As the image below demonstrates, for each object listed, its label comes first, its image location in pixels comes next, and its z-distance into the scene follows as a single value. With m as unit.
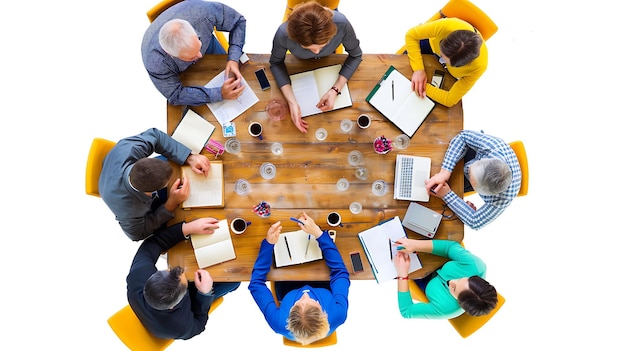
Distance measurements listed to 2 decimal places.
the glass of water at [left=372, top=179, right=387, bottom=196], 2.52
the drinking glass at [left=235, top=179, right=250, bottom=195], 2.49
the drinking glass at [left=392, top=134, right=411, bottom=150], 2.54
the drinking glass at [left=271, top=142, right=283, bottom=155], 2.52
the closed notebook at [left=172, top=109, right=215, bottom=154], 2.50
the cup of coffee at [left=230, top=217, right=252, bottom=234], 2.47
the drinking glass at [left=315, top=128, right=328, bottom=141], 2.53
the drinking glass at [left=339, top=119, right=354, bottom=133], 2.53
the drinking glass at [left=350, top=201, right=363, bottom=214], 2.51
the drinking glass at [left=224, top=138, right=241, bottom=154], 2.51
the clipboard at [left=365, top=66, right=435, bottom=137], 2.53
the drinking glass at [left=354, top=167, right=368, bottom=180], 2.52
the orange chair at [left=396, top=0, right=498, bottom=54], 2.53
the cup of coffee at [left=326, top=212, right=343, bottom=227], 2.50
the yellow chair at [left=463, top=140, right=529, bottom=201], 2.45
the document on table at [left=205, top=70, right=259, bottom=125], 2.51
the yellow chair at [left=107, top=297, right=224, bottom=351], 2.34
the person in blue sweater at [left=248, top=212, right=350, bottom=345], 2.33
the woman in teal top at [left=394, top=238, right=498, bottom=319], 2.22
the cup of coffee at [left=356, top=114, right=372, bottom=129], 2.52
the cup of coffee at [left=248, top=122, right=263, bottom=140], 2.50
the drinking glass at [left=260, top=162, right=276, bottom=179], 2.50
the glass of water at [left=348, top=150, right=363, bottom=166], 2.52
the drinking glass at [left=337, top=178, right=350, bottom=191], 2.51
